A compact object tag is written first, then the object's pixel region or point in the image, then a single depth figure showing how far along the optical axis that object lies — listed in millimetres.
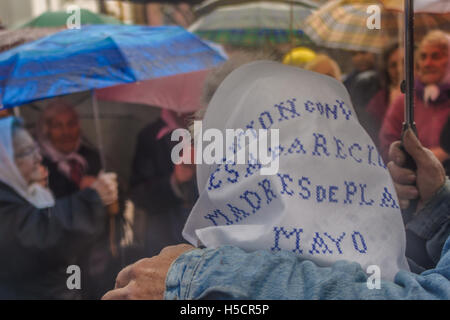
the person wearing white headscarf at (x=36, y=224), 3008
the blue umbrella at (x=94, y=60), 3035
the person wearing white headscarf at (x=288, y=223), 1333
